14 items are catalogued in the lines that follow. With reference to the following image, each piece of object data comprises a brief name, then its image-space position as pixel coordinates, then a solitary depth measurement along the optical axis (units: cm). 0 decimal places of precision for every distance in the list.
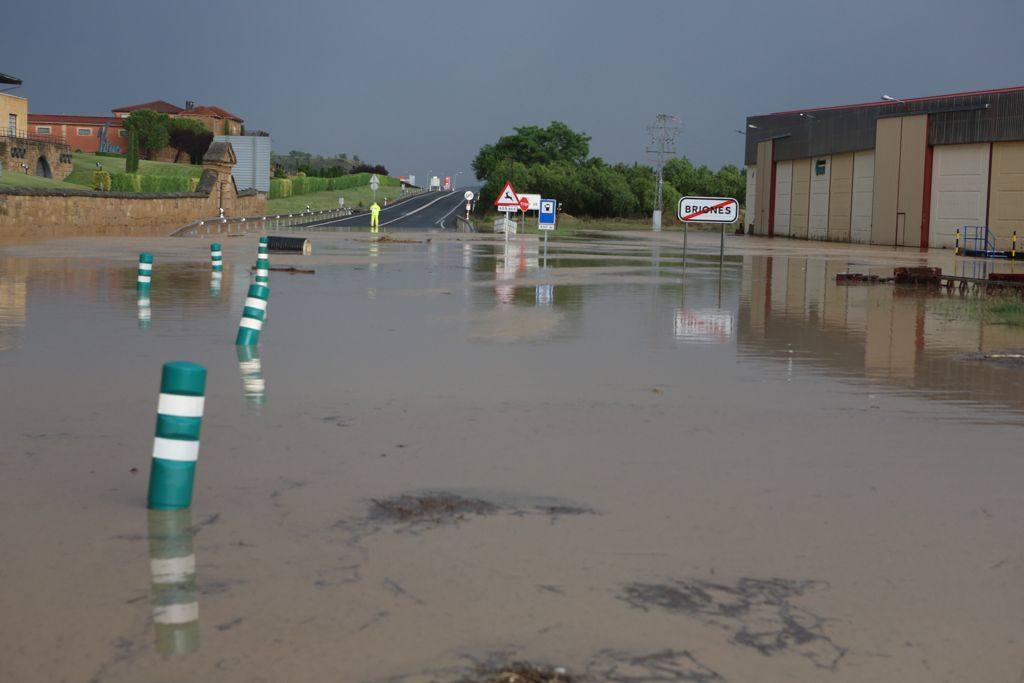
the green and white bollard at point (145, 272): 1997
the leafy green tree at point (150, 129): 13612
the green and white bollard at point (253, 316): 1380
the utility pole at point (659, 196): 8512
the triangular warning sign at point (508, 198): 5394
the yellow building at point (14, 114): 8994
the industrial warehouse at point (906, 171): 5544
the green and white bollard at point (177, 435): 661
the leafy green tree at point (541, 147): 13438
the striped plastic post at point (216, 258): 2591
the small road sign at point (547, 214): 5644
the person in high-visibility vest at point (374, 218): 5862
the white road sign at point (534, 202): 5891
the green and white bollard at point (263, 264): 1989
